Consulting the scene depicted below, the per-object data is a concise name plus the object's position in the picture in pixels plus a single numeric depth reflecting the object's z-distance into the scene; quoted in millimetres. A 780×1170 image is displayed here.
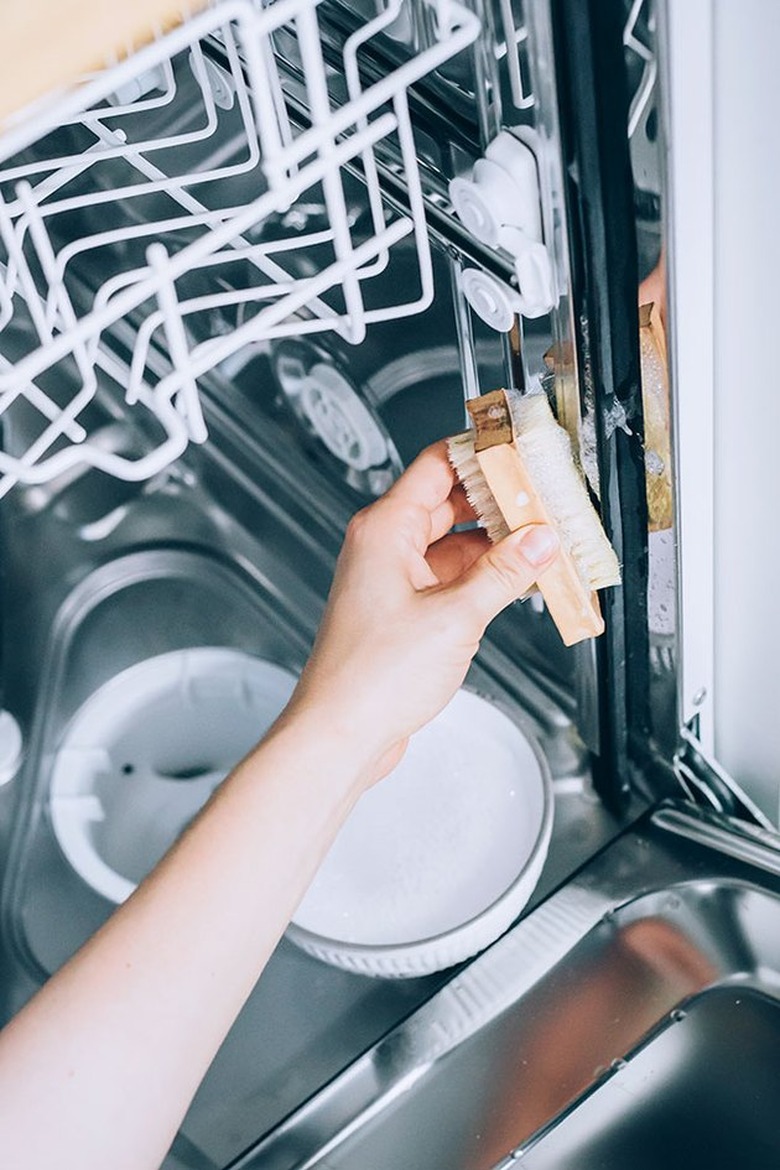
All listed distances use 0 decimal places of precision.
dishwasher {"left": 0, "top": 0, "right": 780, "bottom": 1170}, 566
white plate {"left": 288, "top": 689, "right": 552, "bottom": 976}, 788
